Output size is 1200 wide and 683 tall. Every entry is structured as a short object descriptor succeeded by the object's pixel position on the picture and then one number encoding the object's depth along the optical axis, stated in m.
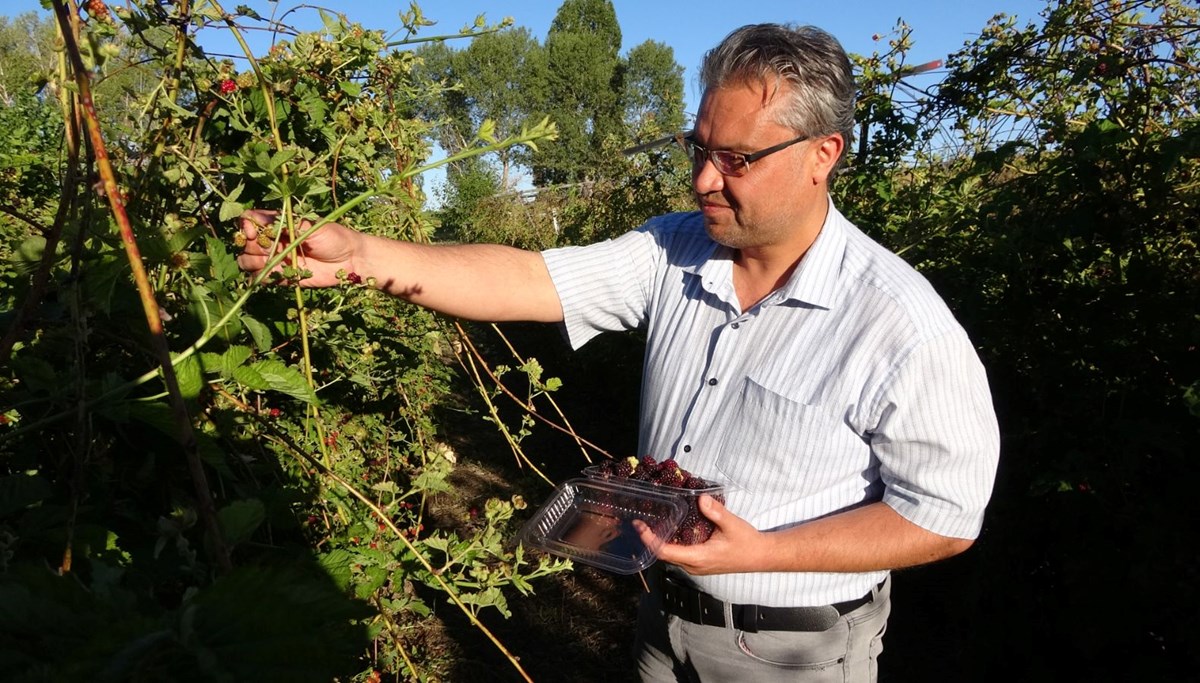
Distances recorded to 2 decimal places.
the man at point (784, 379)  1.64
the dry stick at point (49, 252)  0.83
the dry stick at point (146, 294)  0.66
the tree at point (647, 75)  40.72
